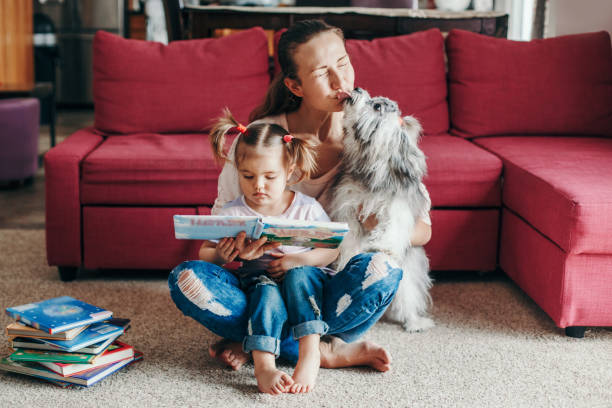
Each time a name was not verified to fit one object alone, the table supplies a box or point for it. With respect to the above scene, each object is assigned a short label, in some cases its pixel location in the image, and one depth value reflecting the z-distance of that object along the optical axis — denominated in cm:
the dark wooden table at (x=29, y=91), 379
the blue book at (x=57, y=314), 156
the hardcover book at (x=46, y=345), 157
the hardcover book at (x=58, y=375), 155
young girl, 152
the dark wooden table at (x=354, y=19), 312
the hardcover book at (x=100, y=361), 155
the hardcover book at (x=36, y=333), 155
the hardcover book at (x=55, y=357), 156
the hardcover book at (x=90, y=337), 154
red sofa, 189
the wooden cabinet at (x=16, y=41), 617
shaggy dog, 166
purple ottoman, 362
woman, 157
